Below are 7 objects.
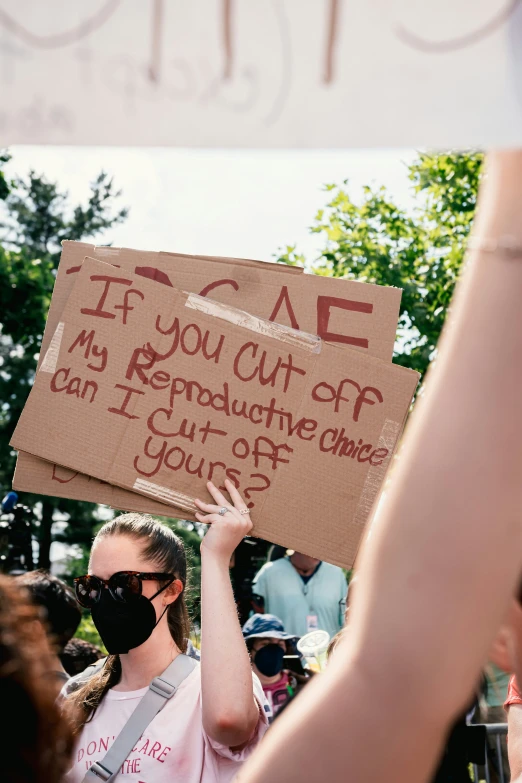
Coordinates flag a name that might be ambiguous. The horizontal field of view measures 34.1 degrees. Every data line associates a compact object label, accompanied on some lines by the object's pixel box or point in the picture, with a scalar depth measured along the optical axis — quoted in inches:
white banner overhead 32.8
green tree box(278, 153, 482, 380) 541.0
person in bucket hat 181.8
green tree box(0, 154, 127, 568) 693.9
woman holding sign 90.2
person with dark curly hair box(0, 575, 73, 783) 34.5
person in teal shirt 227.9
